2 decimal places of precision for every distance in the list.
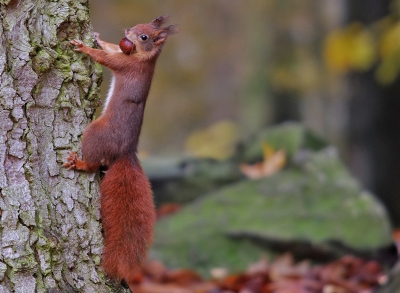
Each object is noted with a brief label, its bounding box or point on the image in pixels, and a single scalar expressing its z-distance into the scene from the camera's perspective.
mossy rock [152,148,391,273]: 9.37
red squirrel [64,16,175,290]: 5.44
